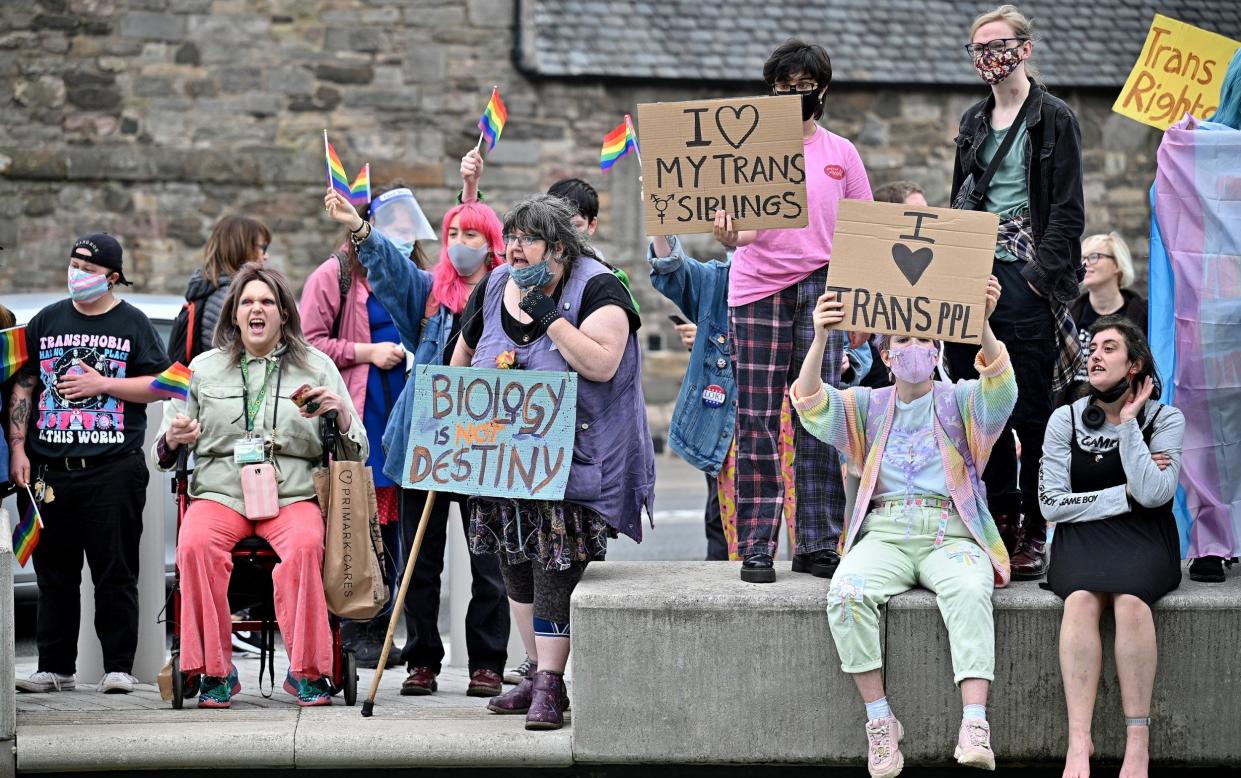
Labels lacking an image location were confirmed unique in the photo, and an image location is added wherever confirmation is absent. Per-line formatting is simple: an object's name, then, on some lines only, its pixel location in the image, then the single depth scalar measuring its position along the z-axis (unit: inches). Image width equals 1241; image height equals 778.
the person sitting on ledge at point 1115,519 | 436.8
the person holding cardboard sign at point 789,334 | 485.7
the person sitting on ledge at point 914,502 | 438.9
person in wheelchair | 494.9
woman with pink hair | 535.5
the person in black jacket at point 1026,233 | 476.7
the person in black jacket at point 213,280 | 575.2
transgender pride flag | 493.7
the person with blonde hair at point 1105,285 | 668.1
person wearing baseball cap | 545.0
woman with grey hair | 468.4
